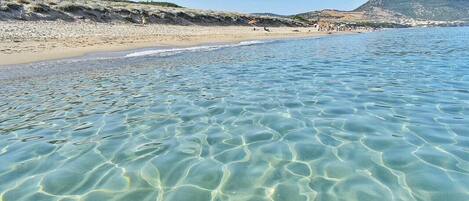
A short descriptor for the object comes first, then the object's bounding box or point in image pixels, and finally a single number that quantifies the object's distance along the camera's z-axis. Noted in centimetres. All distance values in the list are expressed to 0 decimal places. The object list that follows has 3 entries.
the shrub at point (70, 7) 3818
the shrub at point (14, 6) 3309
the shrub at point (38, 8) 3491
